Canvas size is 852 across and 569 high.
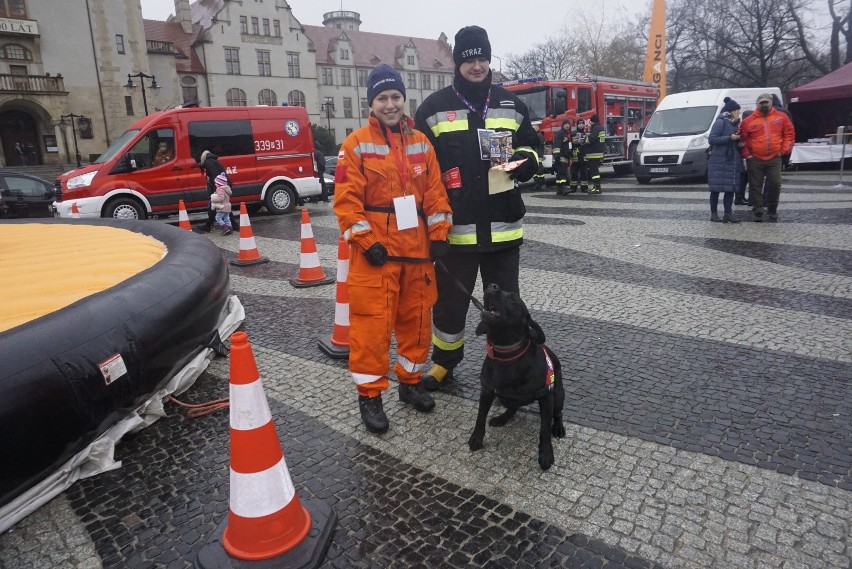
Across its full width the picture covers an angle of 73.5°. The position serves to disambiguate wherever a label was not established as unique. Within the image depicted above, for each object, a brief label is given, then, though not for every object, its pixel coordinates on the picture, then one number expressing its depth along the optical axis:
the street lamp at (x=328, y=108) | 59.11
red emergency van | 11.70
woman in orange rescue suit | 3.17
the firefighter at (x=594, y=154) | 14.78
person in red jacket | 8.85
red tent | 18.73
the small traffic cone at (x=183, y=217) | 9.71
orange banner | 25.52
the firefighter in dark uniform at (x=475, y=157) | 3.43
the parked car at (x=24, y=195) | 14.91
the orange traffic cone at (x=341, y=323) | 4.44
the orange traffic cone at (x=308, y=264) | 6.72
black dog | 2.76
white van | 15.43
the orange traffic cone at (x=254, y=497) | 2.20
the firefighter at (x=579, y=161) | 14.88
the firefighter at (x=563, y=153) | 15.07
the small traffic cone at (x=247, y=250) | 8.10
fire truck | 17.52
